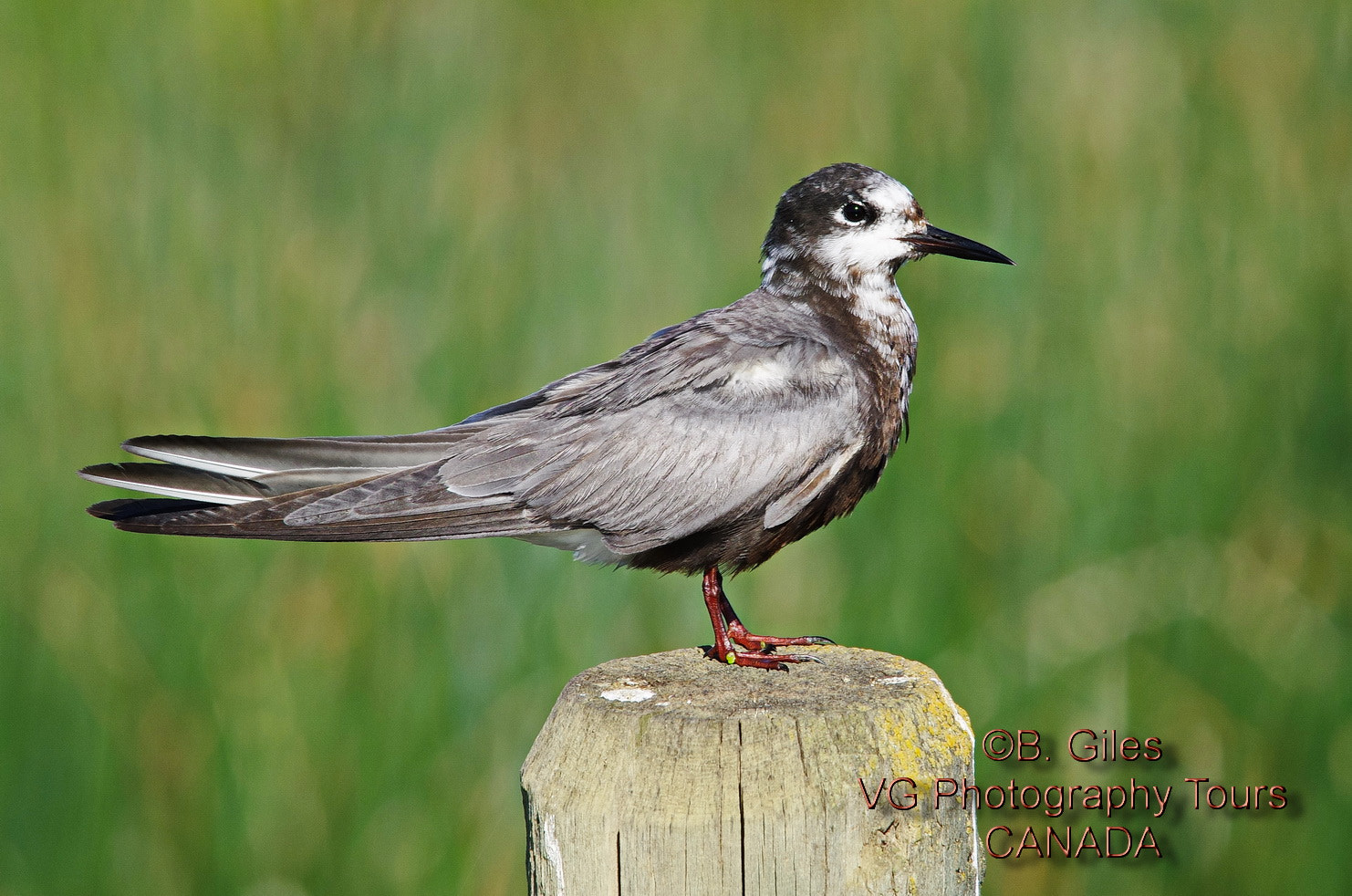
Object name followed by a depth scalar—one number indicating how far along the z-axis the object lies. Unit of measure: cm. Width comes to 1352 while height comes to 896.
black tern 673
